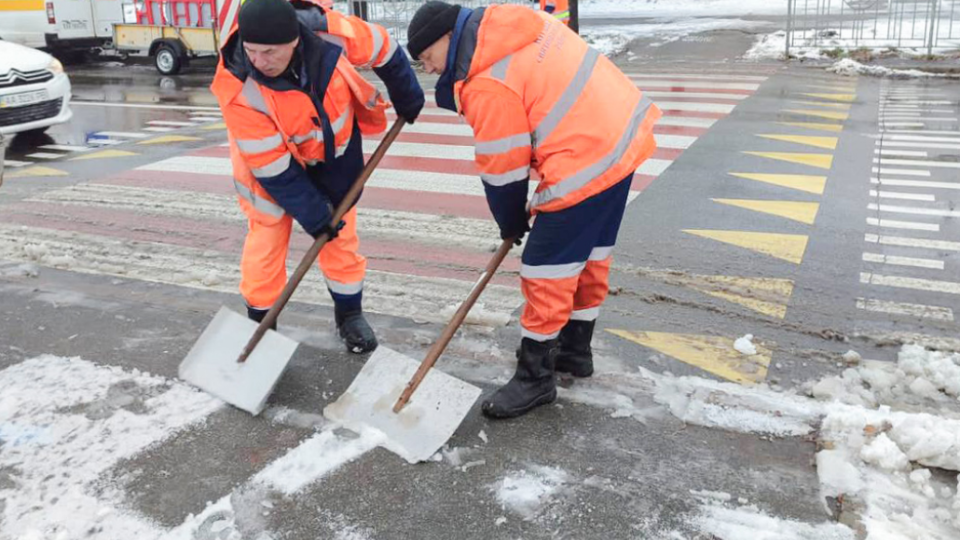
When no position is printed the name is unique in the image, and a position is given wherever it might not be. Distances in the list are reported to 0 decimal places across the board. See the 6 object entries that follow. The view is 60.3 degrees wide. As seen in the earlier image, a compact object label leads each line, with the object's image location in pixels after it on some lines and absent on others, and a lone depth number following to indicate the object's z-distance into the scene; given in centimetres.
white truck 1558
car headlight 909
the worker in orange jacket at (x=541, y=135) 277
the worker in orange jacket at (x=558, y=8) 1115
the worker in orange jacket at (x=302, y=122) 307
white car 864
